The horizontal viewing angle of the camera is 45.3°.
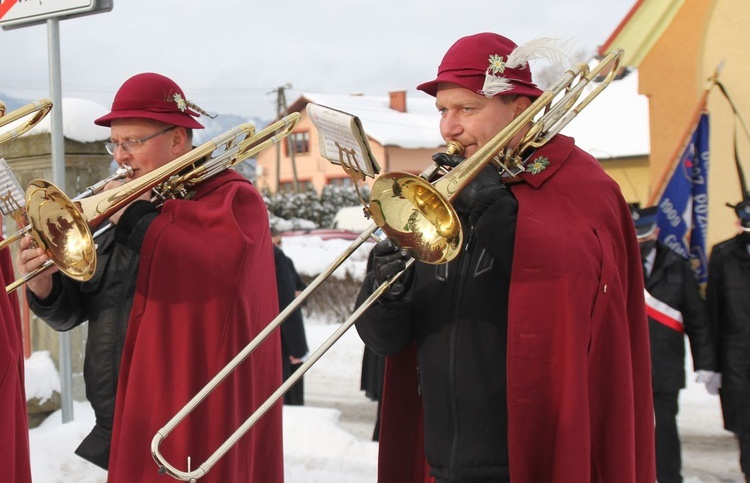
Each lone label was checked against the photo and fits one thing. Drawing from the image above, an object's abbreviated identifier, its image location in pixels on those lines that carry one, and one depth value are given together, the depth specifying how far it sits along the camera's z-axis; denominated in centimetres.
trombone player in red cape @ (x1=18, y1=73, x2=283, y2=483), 333
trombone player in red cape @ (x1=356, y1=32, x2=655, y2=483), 249
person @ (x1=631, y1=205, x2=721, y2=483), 578
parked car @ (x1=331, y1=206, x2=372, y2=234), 2678
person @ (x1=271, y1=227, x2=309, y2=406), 755
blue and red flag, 654
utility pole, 3802
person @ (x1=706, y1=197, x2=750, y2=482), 561
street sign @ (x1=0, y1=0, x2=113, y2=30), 502
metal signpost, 514
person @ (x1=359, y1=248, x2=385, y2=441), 785
